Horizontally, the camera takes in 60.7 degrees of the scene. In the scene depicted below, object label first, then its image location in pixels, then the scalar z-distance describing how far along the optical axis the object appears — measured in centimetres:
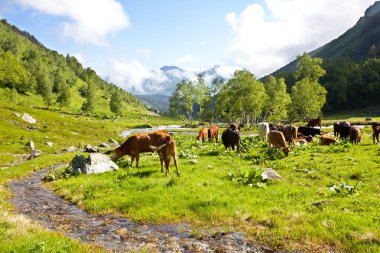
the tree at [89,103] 17838
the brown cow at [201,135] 5062
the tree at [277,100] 11031
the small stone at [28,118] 7268
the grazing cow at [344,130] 4181
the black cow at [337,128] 4568
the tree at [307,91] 9938
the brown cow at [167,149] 2238
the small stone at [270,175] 2006
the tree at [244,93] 10338
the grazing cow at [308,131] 5169
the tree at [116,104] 18250
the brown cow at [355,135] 3641
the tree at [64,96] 16488
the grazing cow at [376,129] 3666
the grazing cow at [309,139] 4269
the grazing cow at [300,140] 4018
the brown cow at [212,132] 5084
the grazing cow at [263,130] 4413
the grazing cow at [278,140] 3099
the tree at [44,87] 15900
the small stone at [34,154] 4173
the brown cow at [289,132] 3791
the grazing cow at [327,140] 3803
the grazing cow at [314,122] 7212
